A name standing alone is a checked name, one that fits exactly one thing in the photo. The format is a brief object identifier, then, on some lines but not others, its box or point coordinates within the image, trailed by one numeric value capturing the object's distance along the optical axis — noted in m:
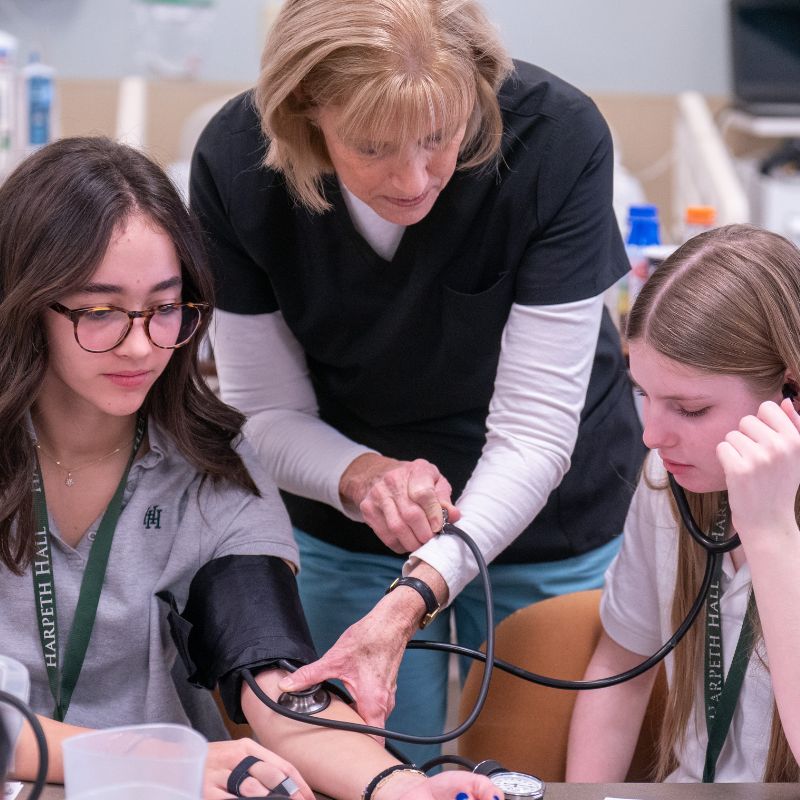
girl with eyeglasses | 1.85
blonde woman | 1.84
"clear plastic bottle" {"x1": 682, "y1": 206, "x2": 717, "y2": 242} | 2.75
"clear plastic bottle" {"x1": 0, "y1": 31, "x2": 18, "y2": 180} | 3.12
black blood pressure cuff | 1.81
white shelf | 3.82
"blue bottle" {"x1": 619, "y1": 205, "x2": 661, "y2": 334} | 2.61
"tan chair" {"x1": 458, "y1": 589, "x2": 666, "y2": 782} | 2.00
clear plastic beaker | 1.52
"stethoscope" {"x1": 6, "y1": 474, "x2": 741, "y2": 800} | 1.74
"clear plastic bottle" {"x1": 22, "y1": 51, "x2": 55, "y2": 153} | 3.27
